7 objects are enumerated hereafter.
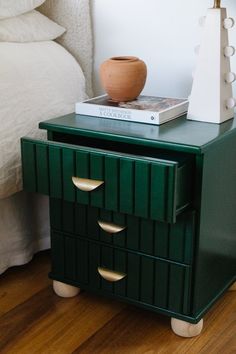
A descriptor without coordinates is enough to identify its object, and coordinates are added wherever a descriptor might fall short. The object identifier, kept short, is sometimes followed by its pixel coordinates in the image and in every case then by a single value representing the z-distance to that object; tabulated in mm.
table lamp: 1885
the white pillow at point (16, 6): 2227
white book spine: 1923
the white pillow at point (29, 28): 2241
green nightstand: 1760
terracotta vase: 1992
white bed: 1997
